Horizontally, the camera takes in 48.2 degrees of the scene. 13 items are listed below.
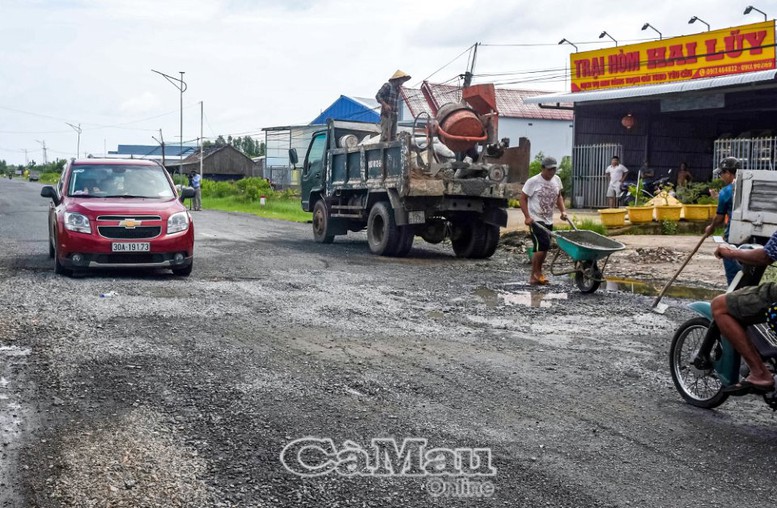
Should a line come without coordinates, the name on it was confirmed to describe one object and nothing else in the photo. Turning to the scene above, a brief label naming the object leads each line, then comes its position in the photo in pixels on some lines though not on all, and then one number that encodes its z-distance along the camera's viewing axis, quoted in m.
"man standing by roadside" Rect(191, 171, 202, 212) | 35.48
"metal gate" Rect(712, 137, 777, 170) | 21.86
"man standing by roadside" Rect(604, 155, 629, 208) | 24.59
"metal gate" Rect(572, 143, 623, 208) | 26.28
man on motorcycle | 5.12
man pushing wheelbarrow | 11.72
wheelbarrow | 10.91
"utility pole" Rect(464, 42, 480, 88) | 26.76
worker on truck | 15.41
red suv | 11.36
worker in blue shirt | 8.73
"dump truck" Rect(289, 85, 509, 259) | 14.63
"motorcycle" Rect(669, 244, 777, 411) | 5.30
